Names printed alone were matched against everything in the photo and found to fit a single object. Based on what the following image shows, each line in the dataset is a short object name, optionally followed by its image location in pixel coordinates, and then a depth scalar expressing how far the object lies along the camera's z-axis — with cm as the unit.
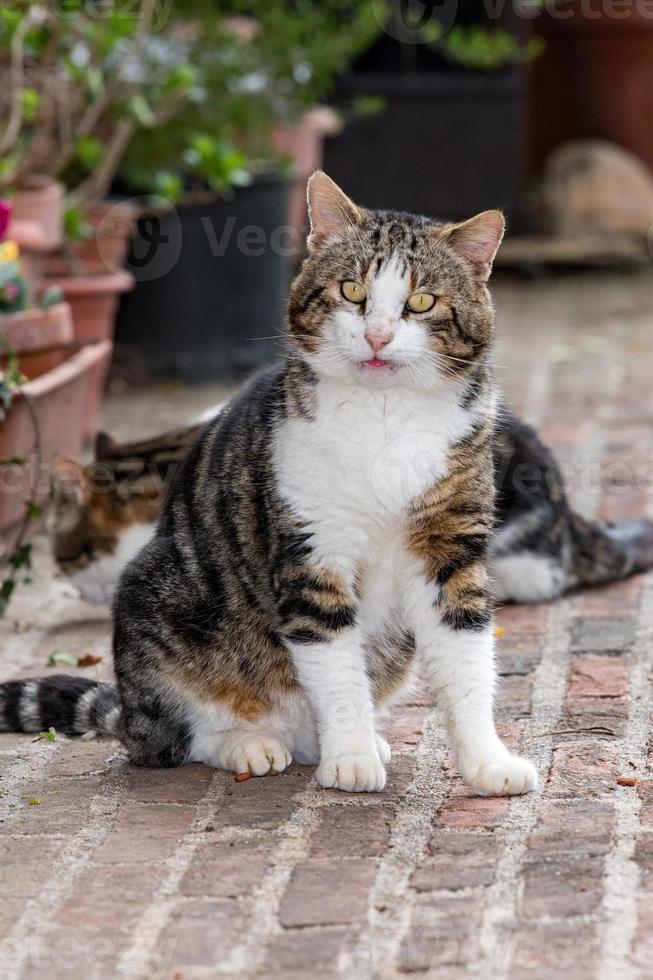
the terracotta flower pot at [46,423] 934
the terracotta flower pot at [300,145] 1579
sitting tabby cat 588
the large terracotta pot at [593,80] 2070
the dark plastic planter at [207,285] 1394
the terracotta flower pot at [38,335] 971
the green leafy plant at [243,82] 1436
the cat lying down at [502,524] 857
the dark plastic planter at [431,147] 1910
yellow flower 917
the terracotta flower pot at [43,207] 1096
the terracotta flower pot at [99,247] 1295
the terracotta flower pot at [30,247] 1041
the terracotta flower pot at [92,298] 1242
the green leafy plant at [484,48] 1587
